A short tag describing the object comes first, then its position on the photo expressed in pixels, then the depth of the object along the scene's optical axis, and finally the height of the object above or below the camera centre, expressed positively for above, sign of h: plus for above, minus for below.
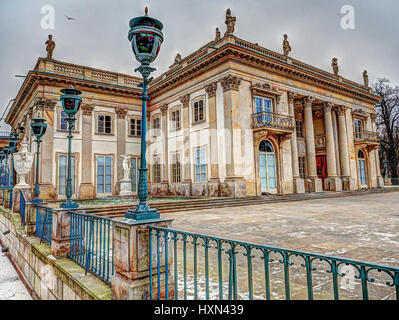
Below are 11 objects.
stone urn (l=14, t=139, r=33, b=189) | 11.31 +1.31
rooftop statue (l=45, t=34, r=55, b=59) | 19.14 +10.25
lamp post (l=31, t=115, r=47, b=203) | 8.53 +2.04
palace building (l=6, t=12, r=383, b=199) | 16.92 +4.42
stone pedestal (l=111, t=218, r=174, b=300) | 3.09 -0.85
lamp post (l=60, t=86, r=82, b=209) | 6.12 +2.01
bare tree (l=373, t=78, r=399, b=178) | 33.28 +8.15
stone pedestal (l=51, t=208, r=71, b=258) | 5.12 -0.79
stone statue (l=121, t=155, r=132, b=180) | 19.94 +1.63
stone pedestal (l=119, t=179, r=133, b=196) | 20.39 +0.17
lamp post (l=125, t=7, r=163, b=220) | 3.43 +1.85
